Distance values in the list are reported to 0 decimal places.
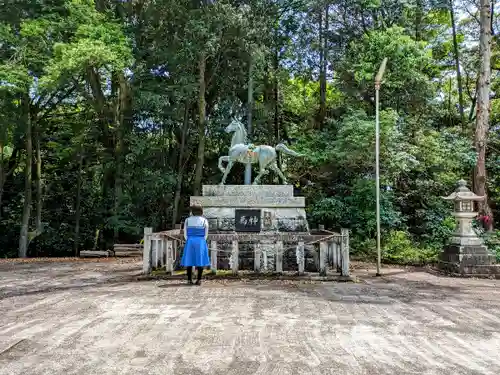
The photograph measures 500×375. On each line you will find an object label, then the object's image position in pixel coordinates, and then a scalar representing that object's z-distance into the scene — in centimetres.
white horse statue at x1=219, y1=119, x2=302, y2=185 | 938
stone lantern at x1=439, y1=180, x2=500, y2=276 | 810
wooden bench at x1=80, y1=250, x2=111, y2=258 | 1228
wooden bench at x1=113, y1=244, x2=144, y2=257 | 1219
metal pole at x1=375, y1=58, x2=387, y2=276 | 803
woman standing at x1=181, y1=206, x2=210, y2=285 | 623
